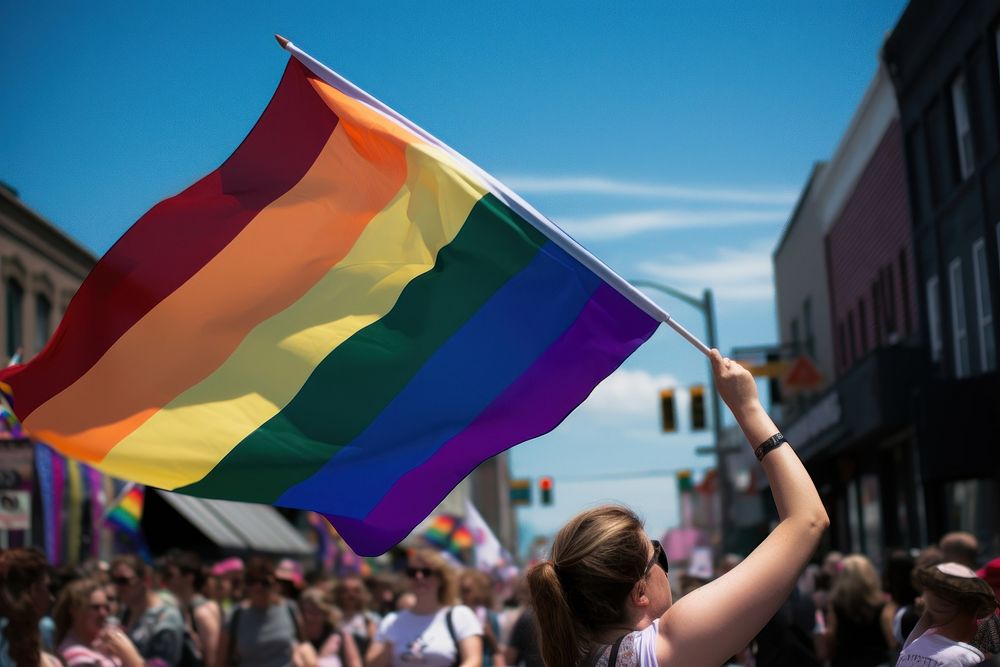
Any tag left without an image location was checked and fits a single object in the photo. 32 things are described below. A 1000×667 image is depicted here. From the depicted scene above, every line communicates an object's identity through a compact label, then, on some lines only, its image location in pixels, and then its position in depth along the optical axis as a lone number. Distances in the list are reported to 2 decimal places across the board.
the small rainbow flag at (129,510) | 18.39
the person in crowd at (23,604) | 6.73
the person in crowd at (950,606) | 5.25
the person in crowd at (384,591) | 16.02
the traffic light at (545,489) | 50.03
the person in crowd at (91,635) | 8.05
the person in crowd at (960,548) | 9.33
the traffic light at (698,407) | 36.03
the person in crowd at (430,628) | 8.65
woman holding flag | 3.25
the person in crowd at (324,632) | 11.17
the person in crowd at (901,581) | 8.70
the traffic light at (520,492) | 49.81
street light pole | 35.38
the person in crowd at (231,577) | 15.98
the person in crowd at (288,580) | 11.35
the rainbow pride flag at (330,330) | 5.36
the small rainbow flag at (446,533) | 25.72
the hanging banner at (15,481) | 12.88
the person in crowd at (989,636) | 5.32
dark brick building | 19.50
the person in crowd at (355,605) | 14.95
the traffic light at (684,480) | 54.84
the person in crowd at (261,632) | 10.05
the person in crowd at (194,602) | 10.63
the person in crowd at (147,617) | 10.34
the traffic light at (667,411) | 36.47
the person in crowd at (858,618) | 9.56
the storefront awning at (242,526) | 29.83
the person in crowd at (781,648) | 7.87
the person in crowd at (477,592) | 13.65
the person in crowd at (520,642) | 8.98
